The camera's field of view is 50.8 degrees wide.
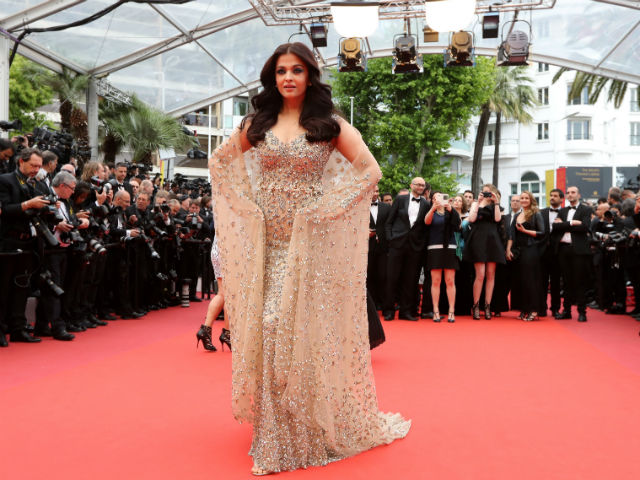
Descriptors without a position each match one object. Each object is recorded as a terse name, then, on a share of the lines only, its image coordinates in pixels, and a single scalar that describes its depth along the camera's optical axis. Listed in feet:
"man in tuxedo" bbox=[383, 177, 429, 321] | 31.14
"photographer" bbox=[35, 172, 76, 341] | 22.82
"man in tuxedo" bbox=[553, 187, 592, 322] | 31.04
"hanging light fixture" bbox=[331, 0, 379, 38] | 39.75
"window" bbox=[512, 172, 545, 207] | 144.05
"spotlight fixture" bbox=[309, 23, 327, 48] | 44.70
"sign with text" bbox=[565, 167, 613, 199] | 103.35
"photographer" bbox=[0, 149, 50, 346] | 21.15
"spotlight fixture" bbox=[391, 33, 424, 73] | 44.24
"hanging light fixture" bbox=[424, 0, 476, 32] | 37.17
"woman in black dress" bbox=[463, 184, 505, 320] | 31.55
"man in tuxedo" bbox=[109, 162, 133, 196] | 28.68
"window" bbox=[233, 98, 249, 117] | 156.43
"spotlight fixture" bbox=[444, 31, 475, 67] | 42.98
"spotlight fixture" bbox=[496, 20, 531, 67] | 42.93
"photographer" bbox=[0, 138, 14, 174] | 23.22
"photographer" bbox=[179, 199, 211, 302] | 34.01
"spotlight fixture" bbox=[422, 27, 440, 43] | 46.75
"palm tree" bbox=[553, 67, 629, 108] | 69.27
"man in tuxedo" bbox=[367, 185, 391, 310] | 32.12
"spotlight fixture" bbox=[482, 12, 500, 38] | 41.47
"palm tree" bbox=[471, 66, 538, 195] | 104.53
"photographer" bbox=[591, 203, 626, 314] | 31.63
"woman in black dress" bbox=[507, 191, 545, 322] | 31.83
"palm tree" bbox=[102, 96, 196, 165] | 62.34
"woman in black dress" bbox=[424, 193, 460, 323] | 30.53
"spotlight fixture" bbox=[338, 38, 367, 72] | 44.83
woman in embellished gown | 10.53
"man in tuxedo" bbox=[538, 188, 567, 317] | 32.09
